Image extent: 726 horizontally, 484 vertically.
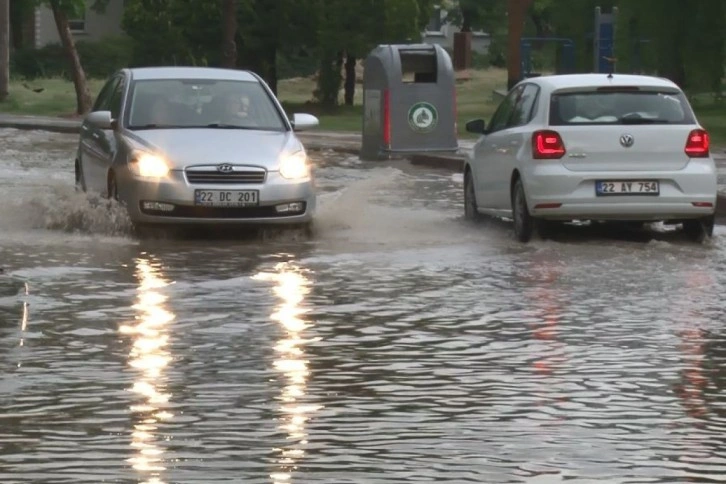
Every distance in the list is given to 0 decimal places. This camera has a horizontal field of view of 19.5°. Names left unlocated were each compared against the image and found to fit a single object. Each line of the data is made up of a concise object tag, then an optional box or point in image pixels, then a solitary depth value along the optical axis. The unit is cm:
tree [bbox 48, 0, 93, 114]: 4916
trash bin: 3234
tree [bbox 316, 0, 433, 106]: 5166
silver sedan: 1753
